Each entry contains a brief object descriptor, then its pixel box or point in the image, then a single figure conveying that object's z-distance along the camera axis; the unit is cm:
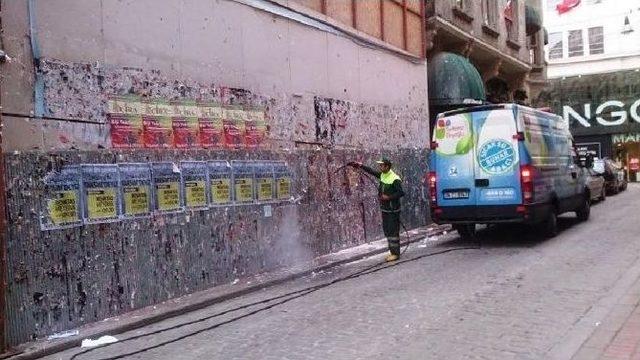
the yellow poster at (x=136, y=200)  758
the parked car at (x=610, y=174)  2293
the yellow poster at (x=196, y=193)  843
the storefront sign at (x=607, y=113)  3444
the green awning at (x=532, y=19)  2552
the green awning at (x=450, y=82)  1702
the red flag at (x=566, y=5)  3866
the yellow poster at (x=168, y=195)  803
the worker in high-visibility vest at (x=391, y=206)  1062
